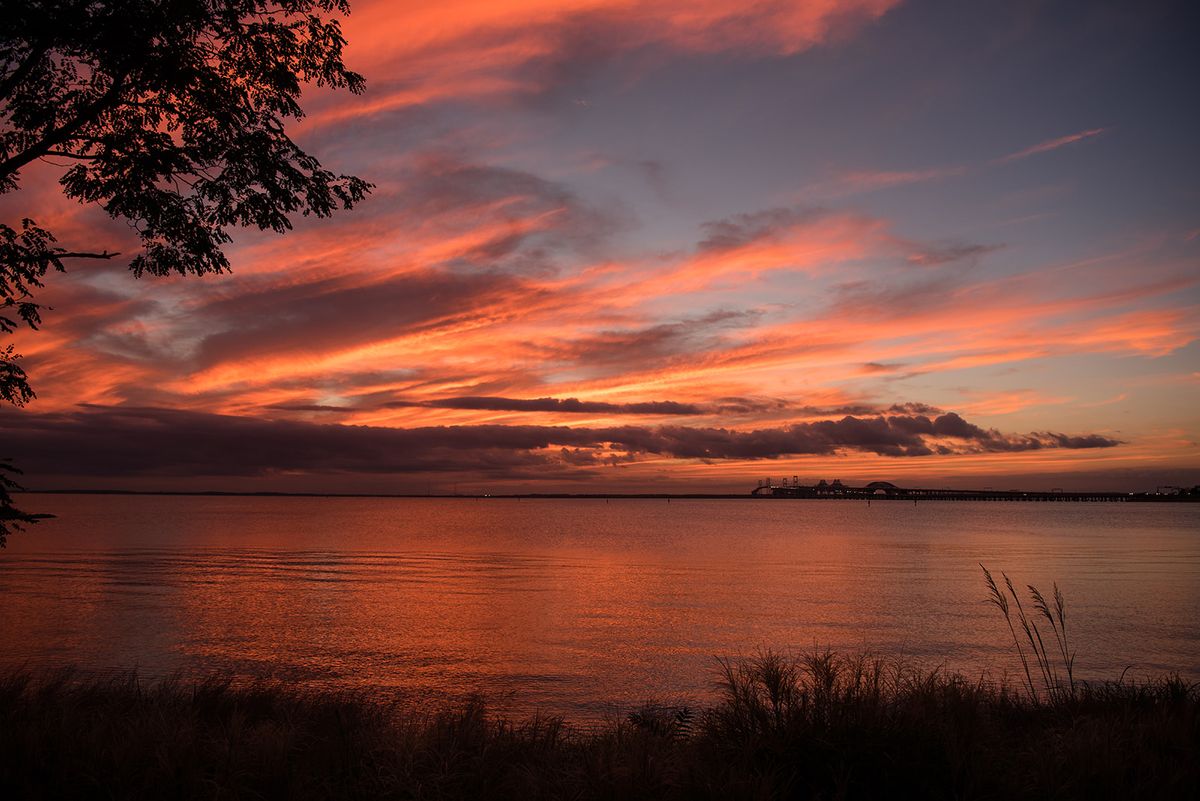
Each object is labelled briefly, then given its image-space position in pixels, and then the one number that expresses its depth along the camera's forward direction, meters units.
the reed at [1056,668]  14.25
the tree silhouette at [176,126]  12.31
